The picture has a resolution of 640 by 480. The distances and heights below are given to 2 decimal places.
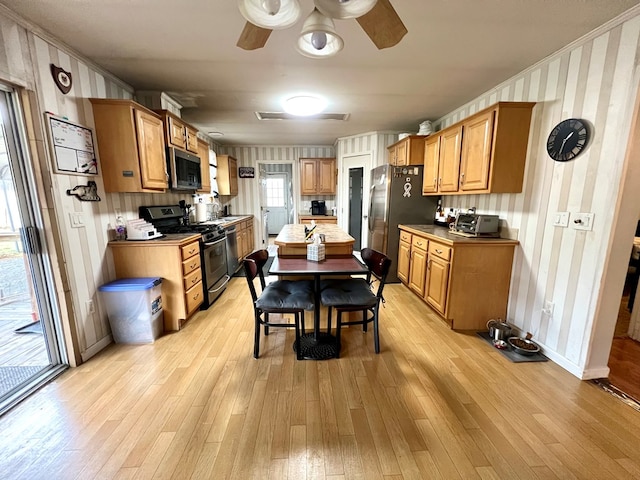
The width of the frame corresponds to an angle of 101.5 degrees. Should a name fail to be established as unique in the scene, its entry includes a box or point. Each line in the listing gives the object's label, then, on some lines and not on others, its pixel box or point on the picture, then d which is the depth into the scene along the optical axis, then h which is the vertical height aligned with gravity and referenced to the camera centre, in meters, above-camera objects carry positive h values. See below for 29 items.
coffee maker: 5.93 -0.27
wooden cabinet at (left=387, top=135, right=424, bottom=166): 3.66 +0.65
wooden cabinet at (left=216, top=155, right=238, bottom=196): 5.04 +0.42
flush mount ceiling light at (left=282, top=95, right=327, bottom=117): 2.74 +0.97
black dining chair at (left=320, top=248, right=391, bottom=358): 2.07 -0.80
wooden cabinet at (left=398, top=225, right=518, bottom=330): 2.50 -0.81
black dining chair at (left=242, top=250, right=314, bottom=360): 2.02 -0.81
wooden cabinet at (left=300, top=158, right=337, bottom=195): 5.76 +0.44
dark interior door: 5.09 -0.14
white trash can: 2.29 -0.98
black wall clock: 1.90 +0.42
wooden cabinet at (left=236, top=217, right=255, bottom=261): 4.82 -0.83
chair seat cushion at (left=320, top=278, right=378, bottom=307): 2.07 -0.80
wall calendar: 1.91 +0.38
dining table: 1.99 -0.57
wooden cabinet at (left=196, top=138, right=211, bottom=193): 3.84 +0.47
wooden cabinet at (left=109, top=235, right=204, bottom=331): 2.46 -0.67
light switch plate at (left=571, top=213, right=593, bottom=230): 1.84 -0.18
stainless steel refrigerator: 3.66 -0.12
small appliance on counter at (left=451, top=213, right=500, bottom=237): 2.61 -0.30
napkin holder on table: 2.25 -0.48
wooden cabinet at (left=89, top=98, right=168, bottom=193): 2.27 +0.47
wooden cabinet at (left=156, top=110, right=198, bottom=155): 2.76 +0.73
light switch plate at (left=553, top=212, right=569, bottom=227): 2.00 -0.18
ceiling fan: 1.07 +0.77
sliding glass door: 1.75 -0.49
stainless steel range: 2.99 -0.52
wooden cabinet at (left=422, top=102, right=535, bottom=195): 2.30 +0.44
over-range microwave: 2.87 +0.31
